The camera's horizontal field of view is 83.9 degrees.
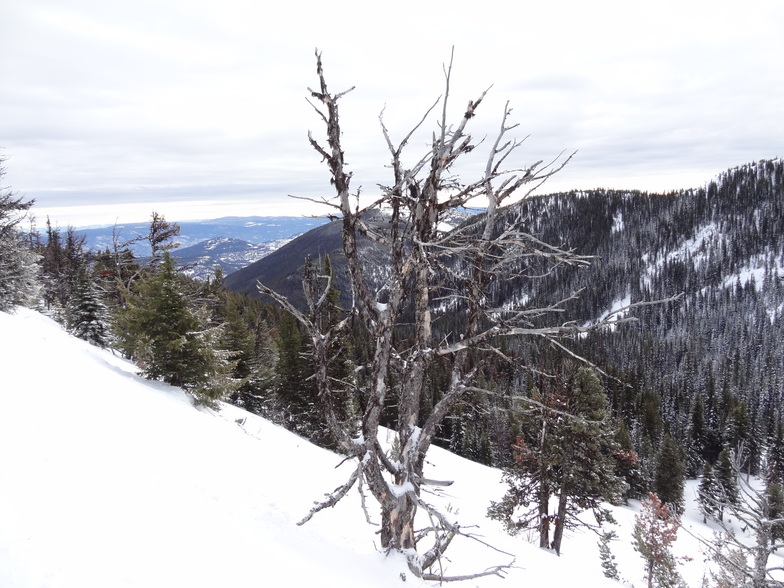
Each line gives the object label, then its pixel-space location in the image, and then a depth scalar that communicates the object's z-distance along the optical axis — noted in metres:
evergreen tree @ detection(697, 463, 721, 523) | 43.03
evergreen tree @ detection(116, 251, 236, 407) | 13.88
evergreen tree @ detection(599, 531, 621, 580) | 19.20
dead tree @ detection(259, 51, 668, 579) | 5.25
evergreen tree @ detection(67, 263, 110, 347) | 23.28
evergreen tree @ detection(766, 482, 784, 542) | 33.09
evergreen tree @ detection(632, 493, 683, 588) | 19.38
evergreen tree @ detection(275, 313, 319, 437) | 25.91
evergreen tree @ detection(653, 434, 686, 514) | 45.44
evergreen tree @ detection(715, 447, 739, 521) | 45.72
